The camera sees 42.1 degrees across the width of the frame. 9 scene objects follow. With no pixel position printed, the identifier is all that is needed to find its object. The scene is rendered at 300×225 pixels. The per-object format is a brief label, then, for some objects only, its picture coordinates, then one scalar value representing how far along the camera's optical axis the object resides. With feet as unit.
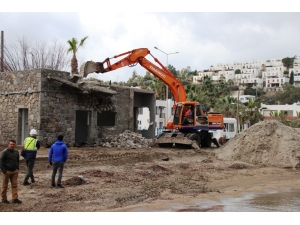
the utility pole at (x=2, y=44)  112.68
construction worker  38.37
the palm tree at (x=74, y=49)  115.34
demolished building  66.97
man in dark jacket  30.66
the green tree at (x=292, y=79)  537.57
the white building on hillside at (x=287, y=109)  252.62
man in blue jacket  37.55
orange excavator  77.56
